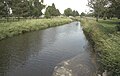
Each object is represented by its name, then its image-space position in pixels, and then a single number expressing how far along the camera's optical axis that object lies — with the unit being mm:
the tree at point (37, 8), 28848
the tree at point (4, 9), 19319
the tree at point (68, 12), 60935
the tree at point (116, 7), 10723
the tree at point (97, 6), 23775
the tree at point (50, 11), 35151
